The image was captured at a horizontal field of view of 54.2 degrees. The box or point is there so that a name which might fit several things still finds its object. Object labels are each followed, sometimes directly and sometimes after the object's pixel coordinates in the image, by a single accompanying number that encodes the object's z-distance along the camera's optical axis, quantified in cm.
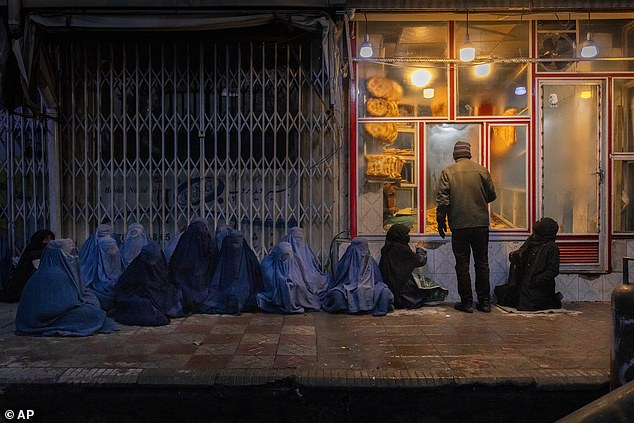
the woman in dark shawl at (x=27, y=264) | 816
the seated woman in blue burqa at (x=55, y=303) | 647
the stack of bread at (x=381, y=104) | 881
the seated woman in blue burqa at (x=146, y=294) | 703
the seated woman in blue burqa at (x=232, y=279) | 767
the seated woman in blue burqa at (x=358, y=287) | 769
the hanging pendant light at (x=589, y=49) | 822
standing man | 782
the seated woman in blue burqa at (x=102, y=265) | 752
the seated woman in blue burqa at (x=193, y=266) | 768
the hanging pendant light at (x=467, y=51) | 827
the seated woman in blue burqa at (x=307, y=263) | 806
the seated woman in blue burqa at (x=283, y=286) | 768
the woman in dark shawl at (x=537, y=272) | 776
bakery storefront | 863
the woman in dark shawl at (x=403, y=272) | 798
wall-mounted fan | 863
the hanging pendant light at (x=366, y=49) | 845
